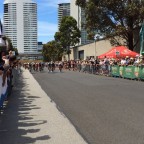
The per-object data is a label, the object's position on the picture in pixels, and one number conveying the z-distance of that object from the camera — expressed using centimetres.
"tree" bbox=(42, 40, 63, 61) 6247
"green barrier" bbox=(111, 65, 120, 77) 1610
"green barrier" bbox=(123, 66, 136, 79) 1400
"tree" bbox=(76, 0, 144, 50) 2261
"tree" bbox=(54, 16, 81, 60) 4199
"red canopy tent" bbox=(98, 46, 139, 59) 1806
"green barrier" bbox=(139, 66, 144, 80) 1294
